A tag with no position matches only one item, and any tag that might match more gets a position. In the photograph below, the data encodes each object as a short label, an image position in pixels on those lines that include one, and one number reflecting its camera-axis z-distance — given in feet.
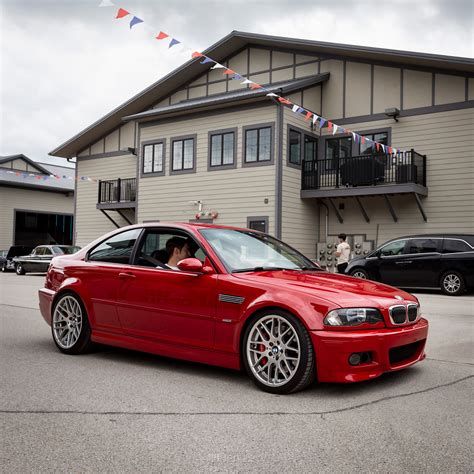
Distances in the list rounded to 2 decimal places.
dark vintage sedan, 86.89
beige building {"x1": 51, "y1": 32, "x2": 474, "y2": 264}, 67.15
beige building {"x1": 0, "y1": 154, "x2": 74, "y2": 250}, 126.00
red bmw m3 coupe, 16.08
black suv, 50.98
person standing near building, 56.59
